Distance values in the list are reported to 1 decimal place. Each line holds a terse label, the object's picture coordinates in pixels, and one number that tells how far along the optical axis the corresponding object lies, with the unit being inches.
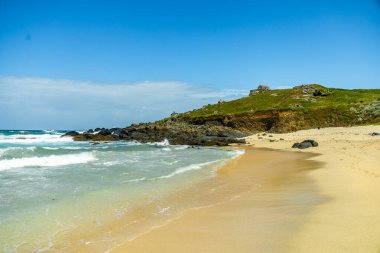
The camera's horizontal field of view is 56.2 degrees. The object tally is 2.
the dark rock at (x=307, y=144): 1085.3
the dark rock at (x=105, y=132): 2116.5
